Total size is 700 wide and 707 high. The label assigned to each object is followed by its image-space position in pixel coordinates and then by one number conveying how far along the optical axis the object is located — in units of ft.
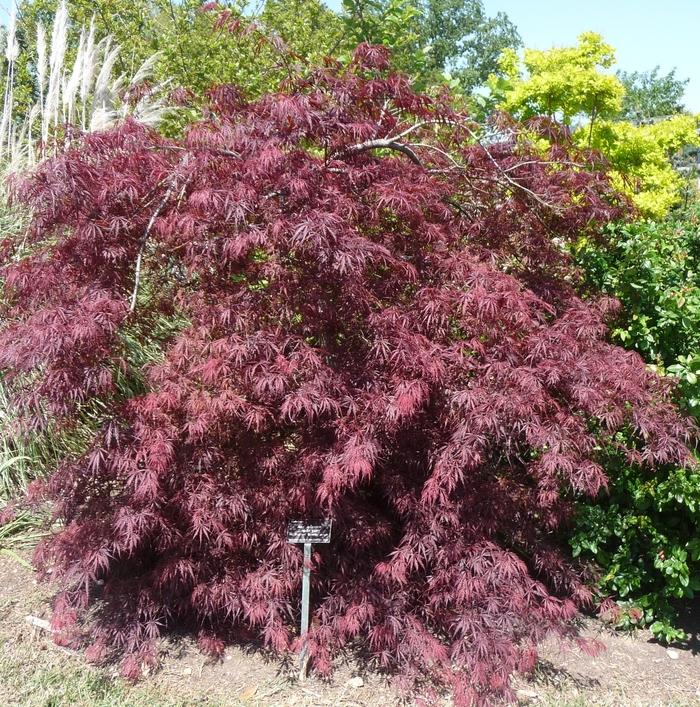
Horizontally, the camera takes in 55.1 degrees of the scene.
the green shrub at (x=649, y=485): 11.75
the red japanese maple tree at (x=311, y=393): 9.75
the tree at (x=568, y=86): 21.09
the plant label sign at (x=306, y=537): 10.35
